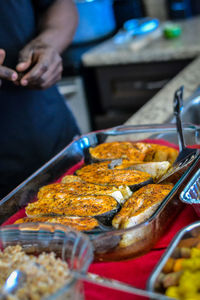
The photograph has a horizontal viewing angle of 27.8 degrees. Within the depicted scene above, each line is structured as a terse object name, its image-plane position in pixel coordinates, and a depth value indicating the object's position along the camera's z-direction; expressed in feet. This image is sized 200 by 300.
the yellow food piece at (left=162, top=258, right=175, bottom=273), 2.28
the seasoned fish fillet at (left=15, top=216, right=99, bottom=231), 2.87
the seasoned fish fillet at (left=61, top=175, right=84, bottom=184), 3.78
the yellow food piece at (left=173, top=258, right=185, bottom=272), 2.30
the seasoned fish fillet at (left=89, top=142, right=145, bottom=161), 4.16
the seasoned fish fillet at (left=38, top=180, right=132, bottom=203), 3.33
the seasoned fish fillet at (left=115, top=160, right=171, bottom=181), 3.75
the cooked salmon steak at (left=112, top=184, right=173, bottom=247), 2.77
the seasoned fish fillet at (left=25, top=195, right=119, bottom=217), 3.09
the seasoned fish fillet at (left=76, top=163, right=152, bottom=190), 3.50
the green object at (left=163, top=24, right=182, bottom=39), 10.63
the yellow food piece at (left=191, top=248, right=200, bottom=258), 2.36
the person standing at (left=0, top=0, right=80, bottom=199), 5.49
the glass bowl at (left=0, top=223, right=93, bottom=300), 2.20
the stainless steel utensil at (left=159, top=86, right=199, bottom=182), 3.64
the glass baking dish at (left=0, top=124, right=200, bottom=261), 2.77
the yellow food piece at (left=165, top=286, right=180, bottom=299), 2.12
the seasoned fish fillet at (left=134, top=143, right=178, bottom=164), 4.06
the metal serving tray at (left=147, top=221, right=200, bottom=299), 2.19
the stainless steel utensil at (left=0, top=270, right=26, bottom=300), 2.33
